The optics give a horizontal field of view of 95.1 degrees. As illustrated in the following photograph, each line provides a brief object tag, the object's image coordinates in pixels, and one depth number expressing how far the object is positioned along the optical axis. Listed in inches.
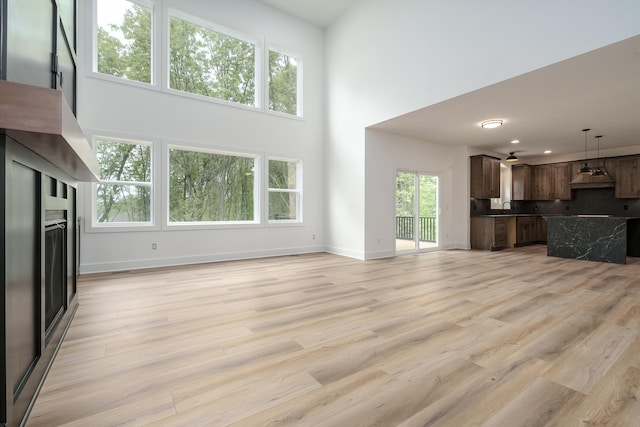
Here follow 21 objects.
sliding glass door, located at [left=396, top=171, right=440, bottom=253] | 263.3
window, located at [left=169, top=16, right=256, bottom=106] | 210.8
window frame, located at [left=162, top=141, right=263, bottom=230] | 199.0
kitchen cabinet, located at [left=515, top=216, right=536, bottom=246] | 325.4
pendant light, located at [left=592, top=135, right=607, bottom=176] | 291.4
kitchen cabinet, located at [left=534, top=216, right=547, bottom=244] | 352.2
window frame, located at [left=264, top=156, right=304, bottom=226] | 240.5
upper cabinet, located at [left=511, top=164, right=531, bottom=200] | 356.2
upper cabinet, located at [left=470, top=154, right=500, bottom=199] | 293.6
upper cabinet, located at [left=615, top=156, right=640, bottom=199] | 279.1
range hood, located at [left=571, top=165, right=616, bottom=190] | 296.4
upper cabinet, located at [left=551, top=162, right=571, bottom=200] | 334.6
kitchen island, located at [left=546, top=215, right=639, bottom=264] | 218.1
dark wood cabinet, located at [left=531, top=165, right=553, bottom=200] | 351.3
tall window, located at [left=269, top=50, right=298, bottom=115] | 251.9
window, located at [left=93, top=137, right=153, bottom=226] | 183.0
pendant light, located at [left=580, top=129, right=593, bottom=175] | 241.1
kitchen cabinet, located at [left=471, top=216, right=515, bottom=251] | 287.6
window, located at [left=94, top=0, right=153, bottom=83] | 184.9
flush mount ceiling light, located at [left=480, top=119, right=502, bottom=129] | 214.2
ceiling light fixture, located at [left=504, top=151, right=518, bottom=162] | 290.3
